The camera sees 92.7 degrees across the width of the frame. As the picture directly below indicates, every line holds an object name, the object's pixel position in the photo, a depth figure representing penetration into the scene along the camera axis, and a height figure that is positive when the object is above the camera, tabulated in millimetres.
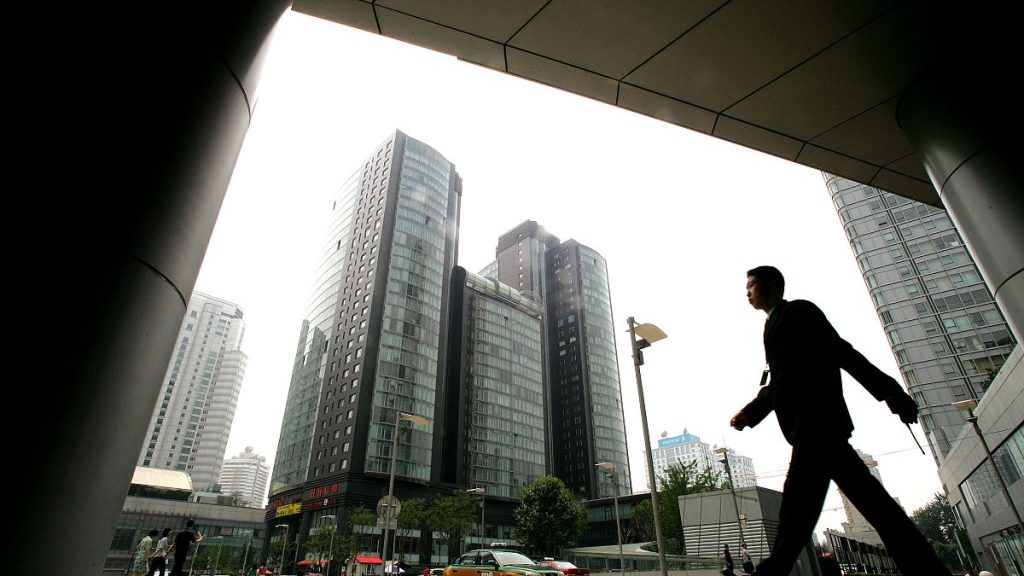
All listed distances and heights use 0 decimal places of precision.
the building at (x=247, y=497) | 186925 +15010
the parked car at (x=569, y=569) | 15211 -981
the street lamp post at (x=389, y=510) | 16094 +837
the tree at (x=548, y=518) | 53531 +1741
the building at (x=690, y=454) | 180375 +27084
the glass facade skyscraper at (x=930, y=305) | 52219 +23409
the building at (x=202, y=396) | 123700 +34913
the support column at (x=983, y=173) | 3369 +2365
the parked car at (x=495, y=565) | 12922 -721
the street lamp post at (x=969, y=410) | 18583 +4441
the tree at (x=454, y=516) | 53531 +2019
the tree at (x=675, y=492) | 46619 +3942
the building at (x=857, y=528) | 45572 +628
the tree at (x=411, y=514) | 51906 +2172
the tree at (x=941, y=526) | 74300 +884
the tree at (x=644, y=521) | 65325 +1659
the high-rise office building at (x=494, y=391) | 80312 +23968
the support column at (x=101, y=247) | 1697 +1075
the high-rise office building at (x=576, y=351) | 109000 +41005
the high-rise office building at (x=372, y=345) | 61719 +24971
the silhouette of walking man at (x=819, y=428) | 2082 +435
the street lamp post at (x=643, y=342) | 11008 +4006
